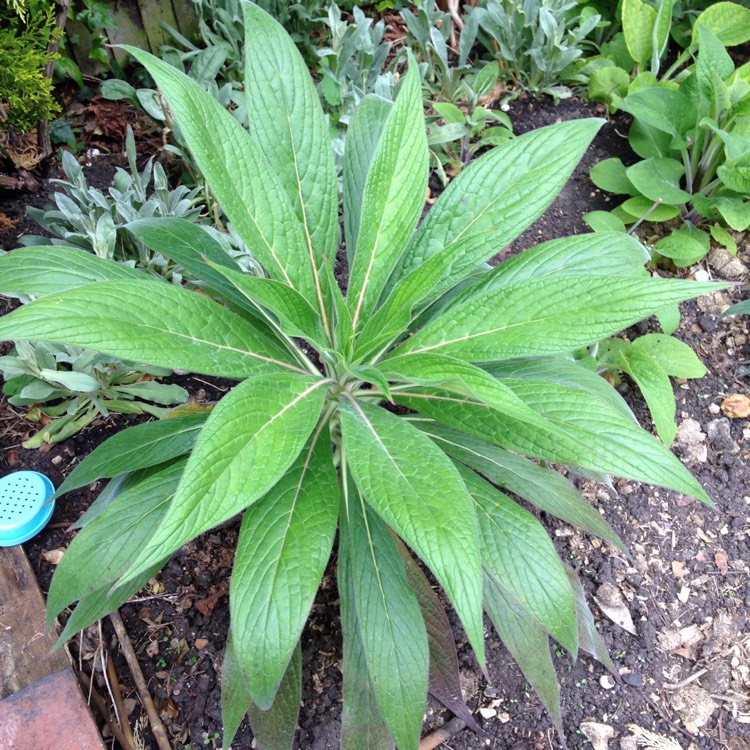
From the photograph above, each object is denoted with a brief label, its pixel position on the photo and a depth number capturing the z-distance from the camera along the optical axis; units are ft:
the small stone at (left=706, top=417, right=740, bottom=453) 3.46
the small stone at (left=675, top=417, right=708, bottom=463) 3.44
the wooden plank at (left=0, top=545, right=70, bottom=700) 2.71
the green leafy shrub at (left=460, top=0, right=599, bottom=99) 4.14
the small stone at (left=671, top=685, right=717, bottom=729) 2.84
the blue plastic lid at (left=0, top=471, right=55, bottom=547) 2.91
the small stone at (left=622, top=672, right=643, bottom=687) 2.88
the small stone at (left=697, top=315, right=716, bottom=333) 3.79
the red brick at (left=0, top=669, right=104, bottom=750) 2.56
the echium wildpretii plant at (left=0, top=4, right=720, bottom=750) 1.94
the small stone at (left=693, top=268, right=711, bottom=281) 3.93
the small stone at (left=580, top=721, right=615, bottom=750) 2.77
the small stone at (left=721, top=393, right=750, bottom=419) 3.55
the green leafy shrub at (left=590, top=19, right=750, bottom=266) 3.66
